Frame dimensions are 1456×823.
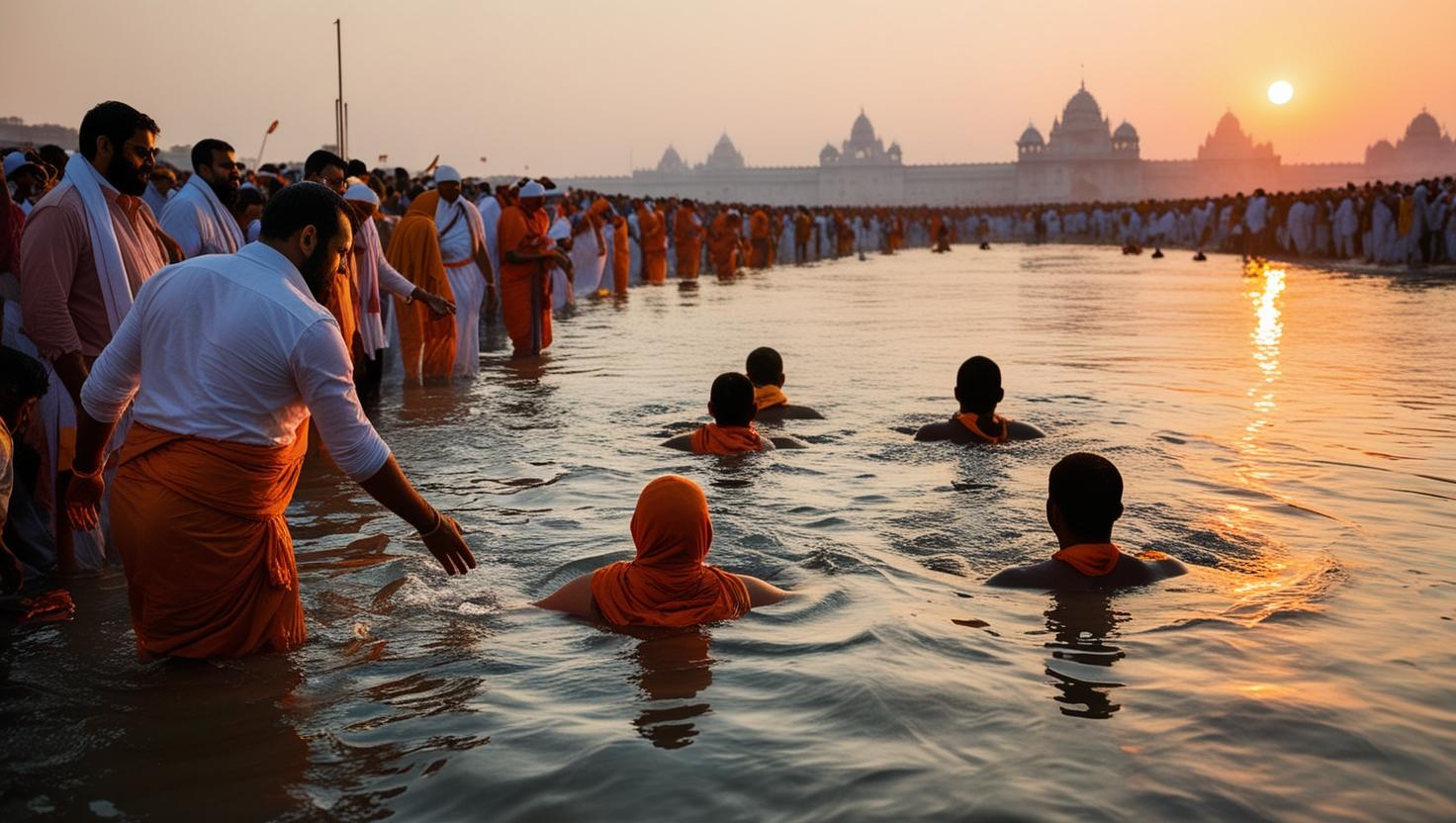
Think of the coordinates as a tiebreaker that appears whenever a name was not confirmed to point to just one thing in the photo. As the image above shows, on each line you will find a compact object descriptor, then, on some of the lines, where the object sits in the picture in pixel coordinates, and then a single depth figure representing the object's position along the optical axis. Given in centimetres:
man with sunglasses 443
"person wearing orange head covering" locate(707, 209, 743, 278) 2569
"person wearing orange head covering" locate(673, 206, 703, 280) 2502
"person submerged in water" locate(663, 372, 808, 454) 670
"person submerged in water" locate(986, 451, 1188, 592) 447
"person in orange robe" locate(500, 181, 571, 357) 1119
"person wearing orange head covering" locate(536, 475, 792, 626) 400
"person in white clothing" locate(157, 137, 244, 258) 547
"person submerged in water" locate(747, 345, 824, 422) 792
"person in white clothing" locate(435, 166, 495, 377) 993
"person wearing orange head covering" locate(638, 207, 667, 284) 2295
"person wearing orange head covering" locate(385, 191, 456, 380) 944
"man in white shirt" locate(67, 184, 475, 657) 334
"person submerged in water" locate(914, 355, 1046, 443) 696
